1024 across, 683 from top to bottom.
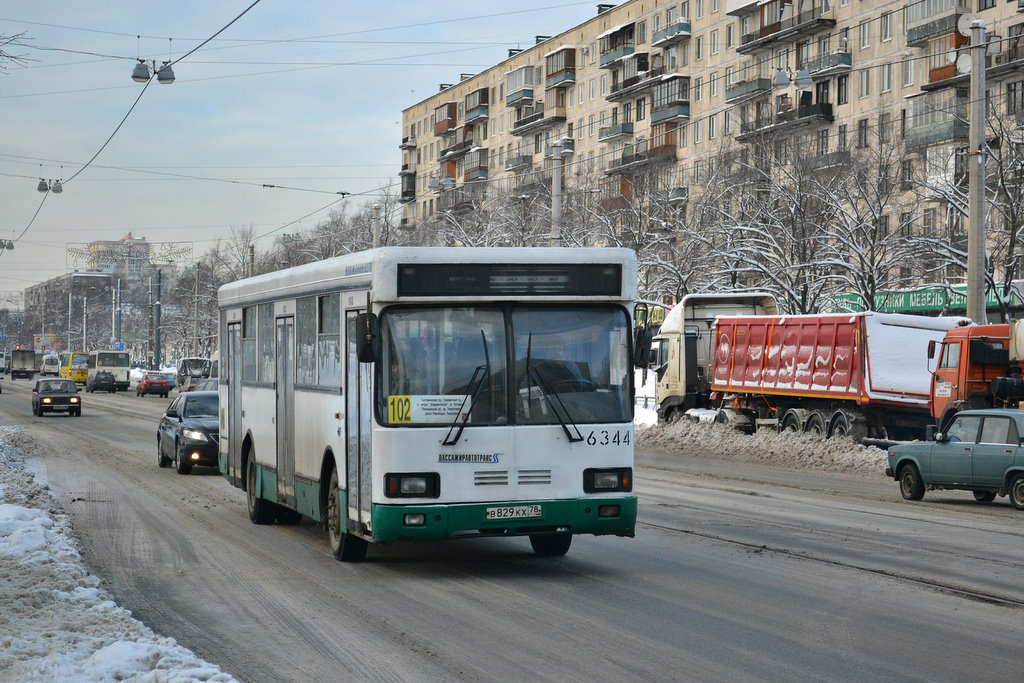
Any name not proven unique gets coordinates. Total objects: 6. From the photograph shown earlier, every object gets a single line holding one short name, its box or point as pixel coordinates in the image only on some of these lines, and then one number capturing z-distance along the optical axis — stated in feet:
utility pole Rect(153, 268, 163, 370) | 305.53
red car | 247.91
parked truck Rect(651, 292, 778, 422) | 115.34
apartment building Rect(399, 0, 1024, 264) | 176.04
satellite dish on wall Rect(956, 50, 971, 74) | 94.49
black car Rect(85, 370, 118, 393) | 282.36
